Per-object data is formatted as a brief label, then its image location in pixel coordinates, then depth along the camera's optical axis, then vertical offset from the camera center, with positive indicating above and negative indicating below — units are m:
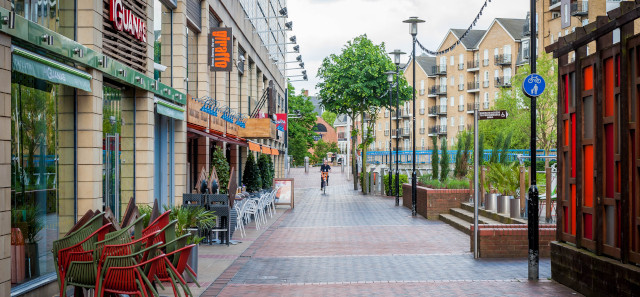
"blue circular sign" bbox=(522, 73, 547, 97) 10.51 +1.07
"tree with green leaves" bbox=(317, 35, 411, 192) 44.81 +4.93
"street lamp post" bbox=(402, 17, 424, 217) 25.97 +4.76
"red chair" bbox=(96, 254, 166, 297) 6.54 -1.04
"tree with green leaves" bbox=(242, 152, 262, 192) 25.89 -0.49
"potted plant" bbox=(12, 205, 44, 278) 8.84 -0.84
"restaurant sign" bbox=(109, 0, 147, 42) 12.45 +2.52
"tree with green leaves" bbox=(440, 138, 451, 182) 29.80 -0.08
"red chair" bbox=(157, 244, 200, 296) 6.93 -1.03
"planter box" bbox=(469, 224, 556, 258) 13.13 -1.44
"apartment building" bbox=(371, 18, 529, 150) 78.31 +9.84
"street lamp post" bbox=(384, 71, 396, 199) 37.39 +4.15
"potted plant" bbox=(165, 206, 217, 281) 10.76 -0.95
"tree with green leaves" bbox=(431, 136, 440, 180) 30.10 -0.08
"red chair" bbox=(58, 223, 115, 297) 7.10 -0.86
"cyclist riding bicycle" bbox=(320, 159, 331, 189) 43.00 -0.43
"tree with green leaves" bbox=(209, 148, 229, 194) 20.87 -0.17
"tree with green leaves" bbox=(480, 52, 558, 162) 50.91 +3.92
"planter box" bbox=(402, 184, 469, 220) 23.31 -1.23
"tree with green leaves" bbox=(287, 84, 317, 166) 85.74 +4.57
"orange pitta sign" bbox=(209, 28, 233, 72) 22.62 +3.44
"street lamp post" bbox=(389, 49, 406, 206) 33.86 +4.89
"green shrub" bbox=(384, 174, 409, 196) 38.53 -1.16
